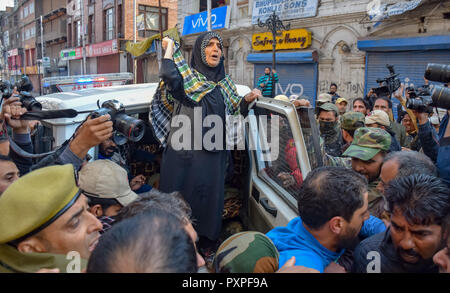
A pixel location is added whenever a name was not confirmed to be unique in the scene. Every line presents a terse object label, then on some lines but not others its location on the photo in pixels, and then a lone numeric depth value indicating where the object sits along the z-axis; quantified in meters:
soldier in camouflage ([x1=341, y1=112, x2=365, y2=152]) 3.44
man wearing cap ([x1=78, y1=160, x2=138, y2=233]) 2.21
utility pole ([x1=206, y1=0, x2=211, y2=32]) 16.17
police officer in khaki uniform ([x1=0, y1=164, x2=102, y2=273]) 1.25
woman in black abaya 2.90
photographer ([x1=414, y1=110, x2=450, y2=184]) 2.70
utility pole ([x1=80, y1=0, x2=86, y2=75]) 31.28
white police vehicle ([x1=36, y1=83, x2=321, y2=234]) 2.23
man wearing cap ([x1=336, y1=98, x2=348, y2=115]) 5.97
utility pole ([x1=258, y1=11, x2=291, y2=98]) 10.21
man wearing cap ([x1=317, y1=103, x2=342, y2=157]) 3.62
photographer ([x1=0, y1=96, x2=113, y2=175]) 2.09
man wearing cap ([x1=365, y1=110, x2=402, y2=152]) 3.50
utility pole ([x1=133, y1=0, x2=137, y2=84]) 22.98
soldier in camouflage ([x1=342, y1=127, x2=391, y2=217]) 2.28
